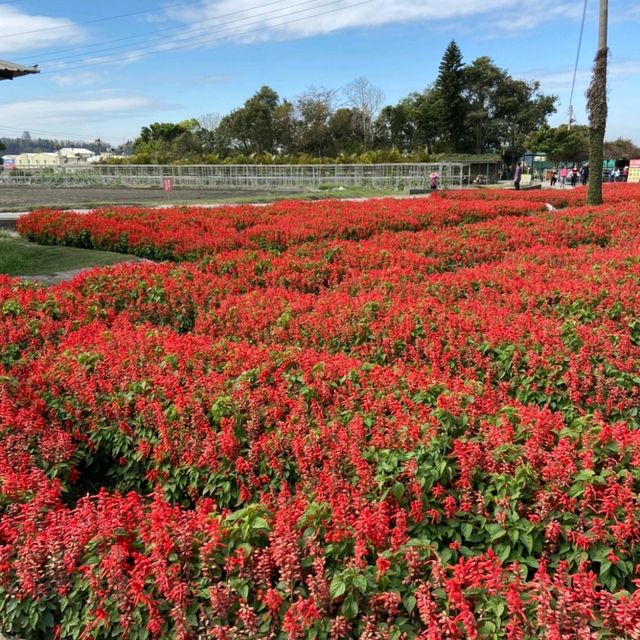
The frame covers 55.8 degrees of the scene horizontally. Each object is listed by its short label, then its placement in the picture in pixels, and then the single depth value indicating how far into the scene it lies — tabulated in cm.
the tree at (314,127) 5353
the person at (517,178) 2648
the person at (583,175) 3486
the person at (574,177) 3756
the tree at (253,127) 5297
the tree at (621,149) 5782
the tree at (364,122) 5500
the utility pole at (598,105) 1510
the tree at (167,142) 4868
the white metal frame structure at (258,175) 3259
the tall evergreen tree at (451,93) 5228
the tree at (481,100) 5338
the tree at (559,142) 4850
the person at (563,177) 3920
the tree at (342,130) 5372
